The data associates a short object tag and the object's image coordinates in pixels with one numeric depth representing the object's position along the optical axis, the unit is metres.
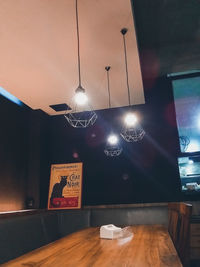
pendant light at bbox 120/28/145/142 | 3.09
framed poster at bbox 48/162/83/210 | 4.46
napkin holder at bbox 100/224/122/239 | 1.89
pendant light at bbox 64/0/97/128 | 4.91
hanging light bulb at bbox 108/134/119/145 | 4.39
